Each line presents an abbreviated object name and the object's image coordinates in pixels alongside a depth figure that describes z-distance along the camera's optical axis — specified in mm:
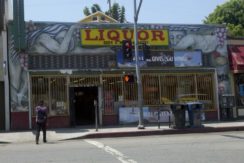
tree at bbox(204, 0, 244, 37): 56781
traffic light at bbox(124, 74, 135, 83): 23544
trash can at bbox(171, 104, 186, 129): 23453
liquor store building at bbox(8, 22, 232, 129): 25688
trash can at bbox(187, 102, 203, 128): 23591
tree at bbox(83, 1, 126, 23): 71188
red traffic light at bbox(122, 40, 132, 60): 23797
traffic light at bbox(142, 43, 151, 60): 23938
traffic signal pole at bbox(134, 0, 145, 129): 23367
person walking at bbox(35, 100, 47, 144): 19764
